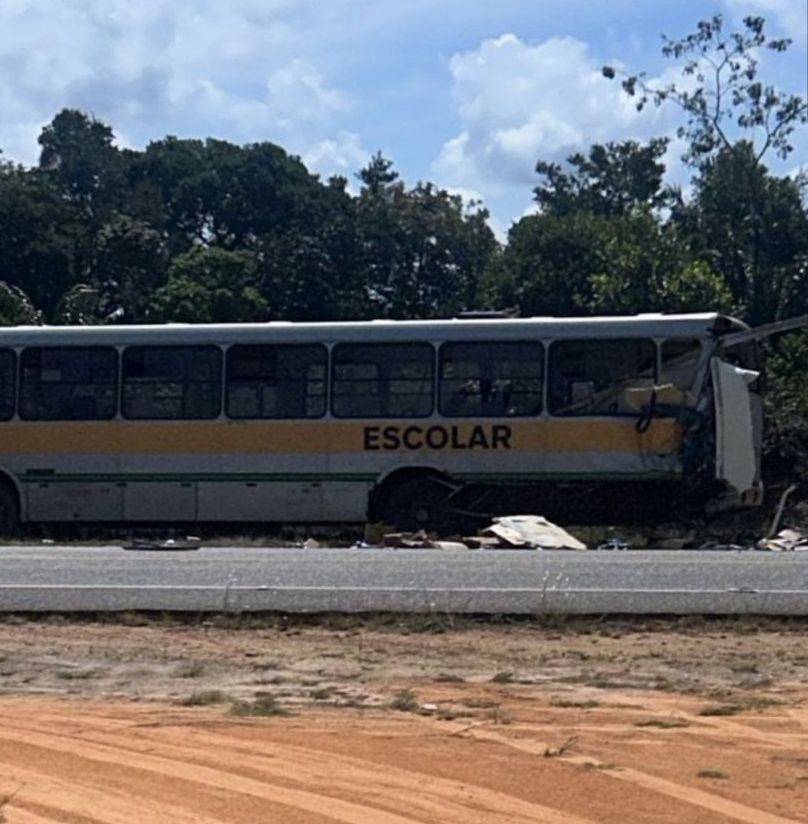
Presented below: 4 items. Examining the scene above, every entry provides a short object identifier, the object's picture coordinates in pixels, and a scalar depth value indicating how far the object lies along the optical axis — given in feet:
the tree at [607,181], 255.91
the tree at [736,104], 165.78
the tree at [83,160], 304.81
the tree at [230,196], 277.85
